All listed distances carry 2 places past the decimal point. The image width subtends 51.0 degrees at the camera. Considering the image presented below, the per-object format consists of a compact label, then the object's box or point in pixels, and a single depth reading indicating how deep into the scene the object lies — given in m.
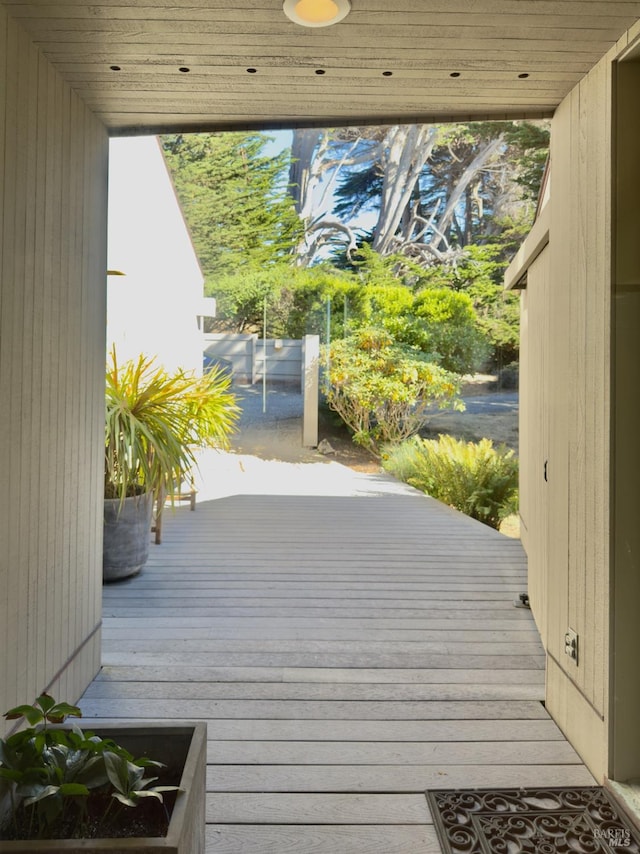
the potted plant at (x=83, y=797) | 1.11
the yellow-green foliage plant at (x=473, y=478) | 7.70
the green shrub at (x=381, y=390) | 11.69
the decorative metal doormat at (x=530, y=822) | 1.76
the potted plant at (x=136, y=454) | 3.96
